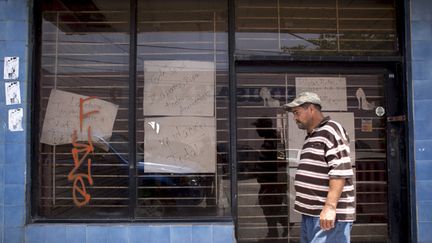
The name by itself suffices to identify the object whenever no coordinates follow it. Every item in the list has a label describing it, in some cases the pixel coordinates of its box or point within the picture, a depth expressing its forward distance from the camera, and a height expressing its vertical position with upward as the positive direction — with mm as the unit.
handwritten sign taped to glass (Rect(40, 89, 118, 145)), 5246 +247
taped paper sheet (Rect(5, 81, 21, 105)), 4977 +501
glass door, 5406 -91
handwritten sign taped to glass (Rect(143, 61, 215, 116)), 5297 +587
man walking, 3467 -315
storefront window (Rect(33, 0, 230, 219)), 5227 +236
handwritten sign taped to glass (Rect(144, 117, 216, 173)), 5266 -36
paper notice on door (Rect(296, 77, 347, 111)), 5492 +591
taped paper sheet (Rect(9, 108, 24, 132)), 4961 +219
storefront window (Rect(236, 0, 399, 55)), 5449 +1323
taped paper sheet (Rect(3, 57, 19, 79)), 4988 +768
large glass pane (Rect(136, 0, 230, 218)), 5246 +166
